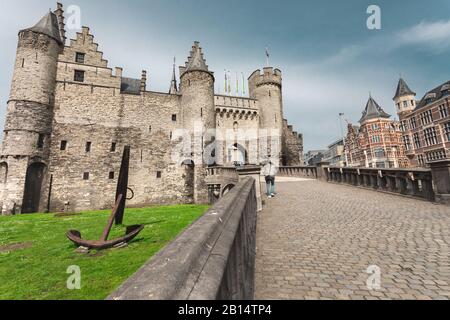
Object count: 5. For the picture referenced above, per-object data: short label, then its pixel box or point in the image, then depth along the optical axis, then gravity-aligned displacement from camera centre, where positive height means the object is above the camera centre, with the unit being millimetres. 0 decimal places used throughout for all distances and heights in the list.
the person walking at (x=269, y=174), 9547 +246
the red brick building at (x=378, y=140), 41969 +7352
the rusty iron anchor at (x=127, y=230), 6066 -1425
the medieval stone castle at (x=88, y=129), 18141 +5260
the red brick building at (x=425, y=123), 31234 +8278
